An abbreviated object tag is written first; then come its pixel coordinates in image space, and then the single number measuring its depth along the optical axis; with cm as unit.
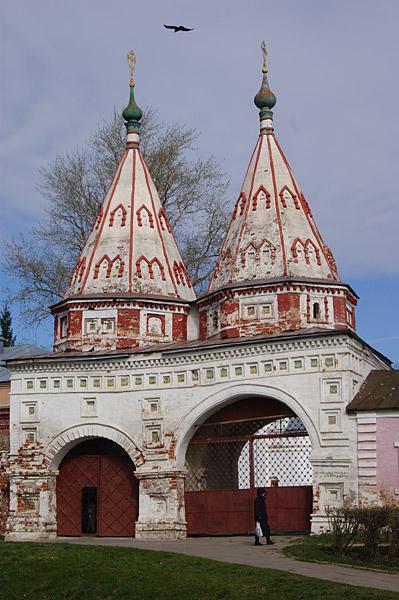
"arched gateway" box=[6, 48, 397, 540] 1775
